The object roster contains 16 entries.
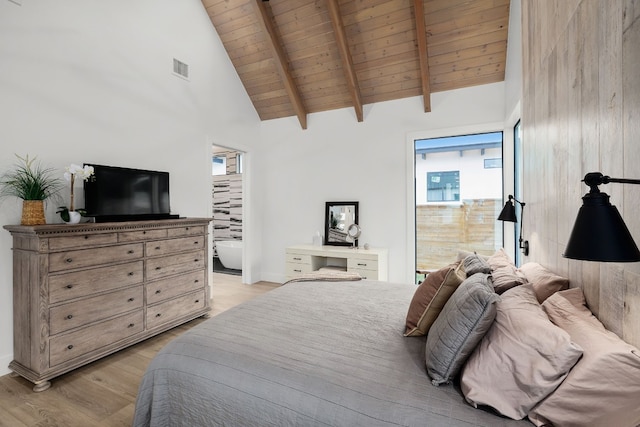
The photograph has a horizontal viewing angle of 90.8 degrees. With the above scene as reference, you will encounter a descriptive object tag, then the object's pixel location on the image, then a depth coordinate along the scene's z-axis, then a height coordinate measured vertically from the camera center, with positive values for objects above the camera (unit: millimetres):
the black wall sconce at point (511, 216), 2537 -71
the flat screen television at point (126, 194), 2736 +155
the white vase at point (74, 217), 2523 -46
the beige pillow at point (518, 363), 982 -521
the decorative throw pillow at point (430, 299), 1588 -474
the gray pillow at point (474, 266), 1808 -347
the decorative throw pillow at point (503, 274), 1660 -388
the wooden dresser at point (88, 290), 2209 -637
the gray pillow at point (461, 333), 1199 -486
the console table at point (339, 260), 4074 -710
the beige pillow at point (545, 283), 1562 -395
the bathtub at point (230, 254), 5965 -841
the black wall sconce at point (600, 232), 721 -61
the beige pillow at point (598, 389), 824 -504
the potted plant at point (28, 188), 2344 +185
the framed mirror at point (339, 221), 4668 -185
